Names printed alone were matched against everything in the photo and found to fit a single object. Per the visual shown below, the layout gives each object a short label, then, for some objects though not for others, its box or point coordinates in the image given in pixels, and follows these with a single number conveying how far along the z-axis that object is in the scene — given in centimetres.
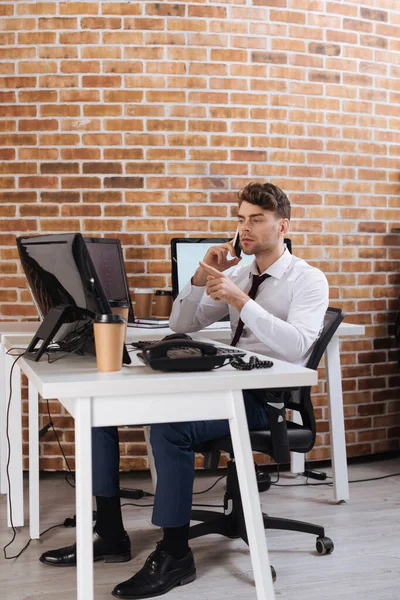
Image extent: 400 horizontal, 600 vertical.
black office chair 235
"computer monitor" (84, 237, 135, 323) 310
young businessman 214
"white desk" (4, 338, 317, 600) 164
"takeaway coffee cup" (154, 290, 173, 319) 335
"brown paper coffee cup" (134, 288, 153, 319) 331
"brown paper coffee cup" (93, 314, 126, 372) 175
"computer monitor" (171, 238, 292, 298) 331
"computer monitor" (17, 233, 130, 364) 189
